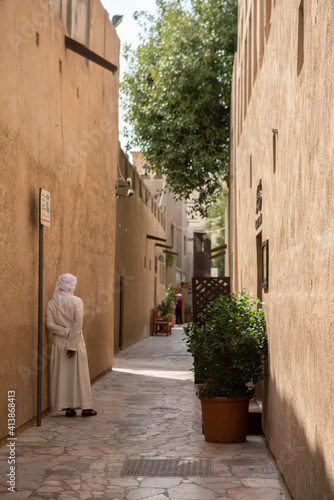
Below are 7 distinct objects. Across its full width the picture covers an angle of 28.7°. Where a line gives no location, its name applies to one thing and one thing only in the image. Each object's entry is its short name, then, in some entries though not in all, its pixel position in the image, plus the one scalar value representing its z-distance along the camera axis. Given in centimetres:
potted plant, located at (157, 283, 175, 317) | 2658
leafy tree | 2122
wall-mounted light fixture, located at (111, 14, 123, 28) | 1404
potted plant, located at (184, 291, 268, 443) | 654
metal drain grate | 546
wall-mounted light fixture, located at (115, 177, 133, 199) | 1443
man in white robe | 799
